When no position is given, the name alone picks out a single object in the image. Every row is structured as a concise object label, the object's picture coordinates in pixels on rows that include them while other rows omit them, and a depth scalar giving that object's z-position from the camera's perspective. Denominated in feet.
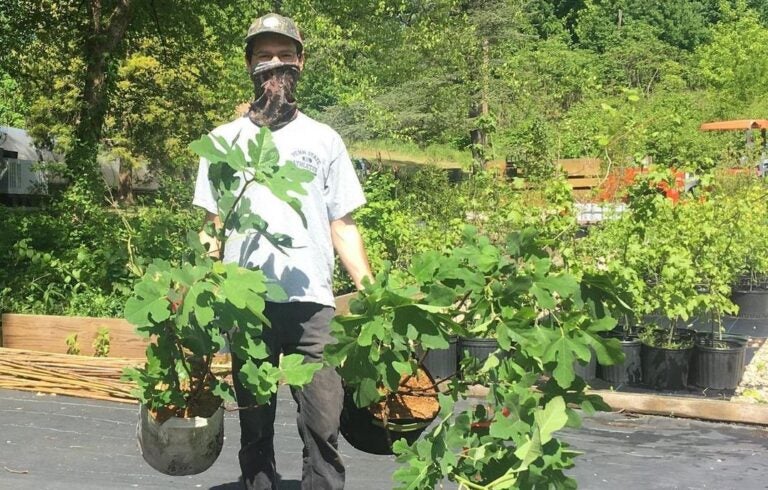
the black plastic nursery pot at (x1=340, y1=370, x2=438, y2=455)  8.43
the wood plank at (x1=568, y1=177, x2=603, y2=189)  47.91
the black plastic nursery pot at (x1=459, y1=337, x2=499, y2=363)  20.79
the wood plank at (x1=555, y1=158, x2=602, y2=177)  44.96
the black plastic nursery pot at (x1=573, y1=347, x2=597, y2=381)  20.71
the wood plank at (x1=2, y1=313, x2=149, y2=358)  19.34
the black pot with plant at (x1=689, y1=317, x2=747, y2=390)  20.29
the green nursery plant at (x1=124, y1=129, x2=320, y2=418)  6.66
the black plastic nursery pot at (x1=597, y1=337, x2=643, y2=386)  20.65
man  8.90
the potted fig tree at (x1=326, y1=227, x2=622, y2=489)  6.62
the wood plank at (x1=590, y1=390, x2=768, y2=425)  16.90
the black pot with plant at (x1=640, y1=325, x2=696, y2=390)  20.35
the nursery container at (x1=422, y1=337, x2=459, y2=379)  20.94
